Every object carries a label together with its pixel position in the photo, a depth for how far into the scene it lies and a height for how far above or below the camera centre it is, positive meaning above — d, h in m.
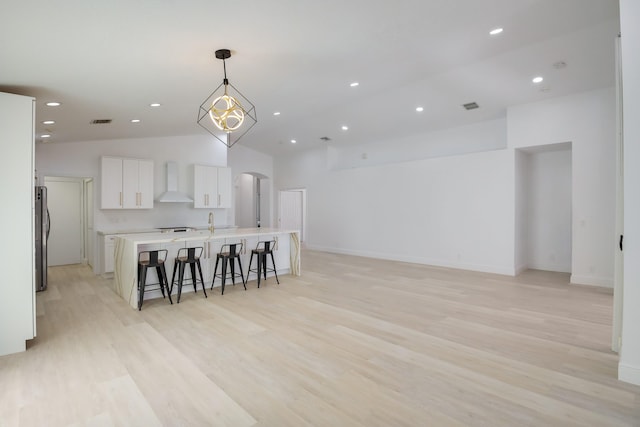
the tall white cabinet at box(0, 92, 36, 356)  2.80 -0.09
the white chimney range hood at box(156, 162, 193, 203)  7.07 +0.50
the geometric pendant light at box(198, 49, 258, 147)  3.27 +1.62
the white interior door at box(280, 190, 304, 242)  11.45 +0.11
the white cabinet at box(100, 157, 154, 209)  6.28 +0.57
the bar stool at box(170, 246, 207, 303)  4.53 -0.73
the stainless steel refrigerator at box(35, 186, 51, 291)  4.82 -0.35
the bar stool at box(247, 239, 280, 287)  5.34 -0.70
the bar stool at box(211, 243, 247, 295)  4.95 -0.75
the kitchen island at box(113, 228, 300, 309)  4.41 -0.59
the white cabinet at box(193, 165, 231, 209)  7.52 +0.59
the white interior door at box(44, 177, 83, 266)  7.00 -0.18
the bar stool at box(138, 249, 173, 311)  4.18 -0.73
